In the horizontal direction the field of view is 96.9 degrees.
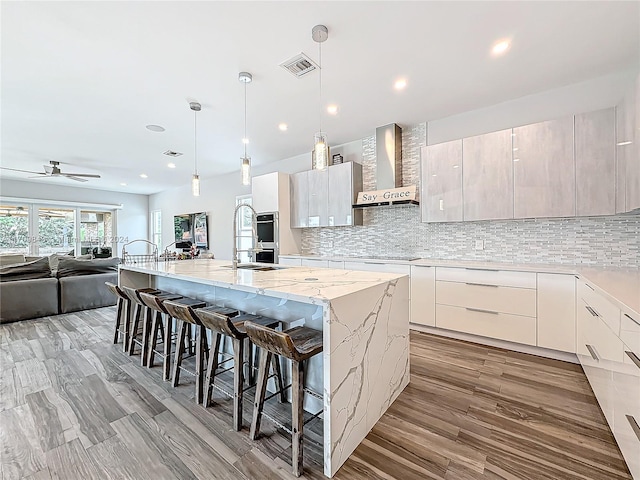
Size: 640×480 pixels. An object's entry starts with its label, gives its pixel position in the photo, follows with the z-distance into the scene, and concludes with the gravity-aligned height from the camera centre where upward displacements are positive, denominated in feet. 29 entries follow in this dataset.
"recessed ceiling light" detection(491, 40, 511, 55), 7.39 +5.06
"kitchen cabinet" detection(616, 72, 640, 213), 6.75 +2.19
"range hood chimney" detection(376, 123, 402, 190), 13.02 +3.77
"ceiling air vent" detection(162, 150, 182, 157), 16.98 +5.27
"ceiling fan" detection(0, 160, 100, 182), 18.42 +4.77
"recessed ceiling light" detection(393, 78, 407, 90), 9.29 +5.15
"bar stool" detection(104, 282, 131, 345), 9.87 -2.48
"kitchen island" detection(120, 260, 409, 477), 4.76 -1.83
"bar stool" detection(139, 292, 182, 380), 7.87 -2.80
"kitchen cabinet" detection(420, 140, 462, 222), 11.08 +2.21
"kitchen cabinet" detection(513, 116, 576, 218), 9.01 +2.18
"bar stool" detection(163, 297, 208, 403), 6.81 -2.57
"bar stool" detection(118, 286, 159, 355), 8.95 -2.73
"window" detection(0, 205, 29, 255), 23.67 +1.07
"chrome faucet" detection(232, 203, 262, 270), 8.65 -0.22
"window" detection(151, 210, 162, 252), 30.91 +1.32
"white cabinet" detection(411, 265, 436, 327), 10.90 -2.27
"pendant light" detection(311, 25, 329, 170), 6.89 +2.35
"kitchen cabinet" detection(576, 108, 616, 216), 8.38 +2.20
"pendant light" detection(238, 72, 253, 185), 8.74 +2.44
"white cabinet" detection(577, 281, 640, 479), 4.18 -2.47
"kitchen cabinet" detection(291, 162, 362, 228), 14.20 +2.25
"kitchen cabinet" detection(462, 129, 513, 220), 10.03 +2.21
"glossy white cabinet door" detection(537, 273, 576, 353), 8.33 -2.27
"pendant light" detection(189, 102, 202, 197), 10.80 +5.11
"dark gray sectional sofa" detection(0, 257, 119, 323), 13.56 -2.34
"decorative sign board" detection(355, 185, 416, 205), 12.12 +1.88
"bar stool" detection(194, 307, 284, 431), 5.88 -2.36
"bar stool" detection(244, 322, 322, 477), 4.74 -2.27
